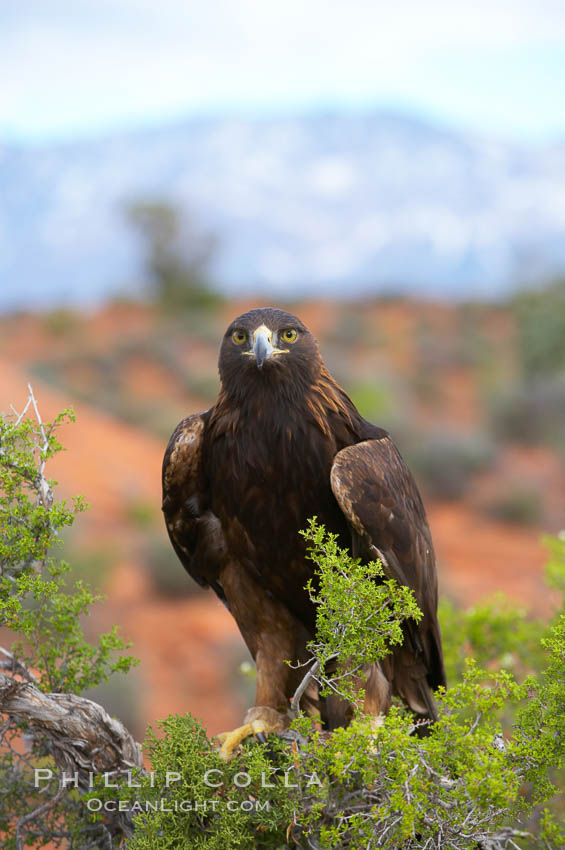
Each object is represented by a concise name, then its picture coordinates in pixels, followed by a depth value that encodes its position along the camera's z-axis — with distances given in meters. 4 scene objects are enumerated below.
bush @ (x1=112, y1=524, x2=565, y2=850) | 5.40
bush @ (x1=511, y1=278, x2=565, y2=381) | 54.19
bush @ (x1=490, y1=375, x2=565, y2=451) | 45.50
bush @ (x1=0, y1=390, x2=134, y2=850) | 6.98
